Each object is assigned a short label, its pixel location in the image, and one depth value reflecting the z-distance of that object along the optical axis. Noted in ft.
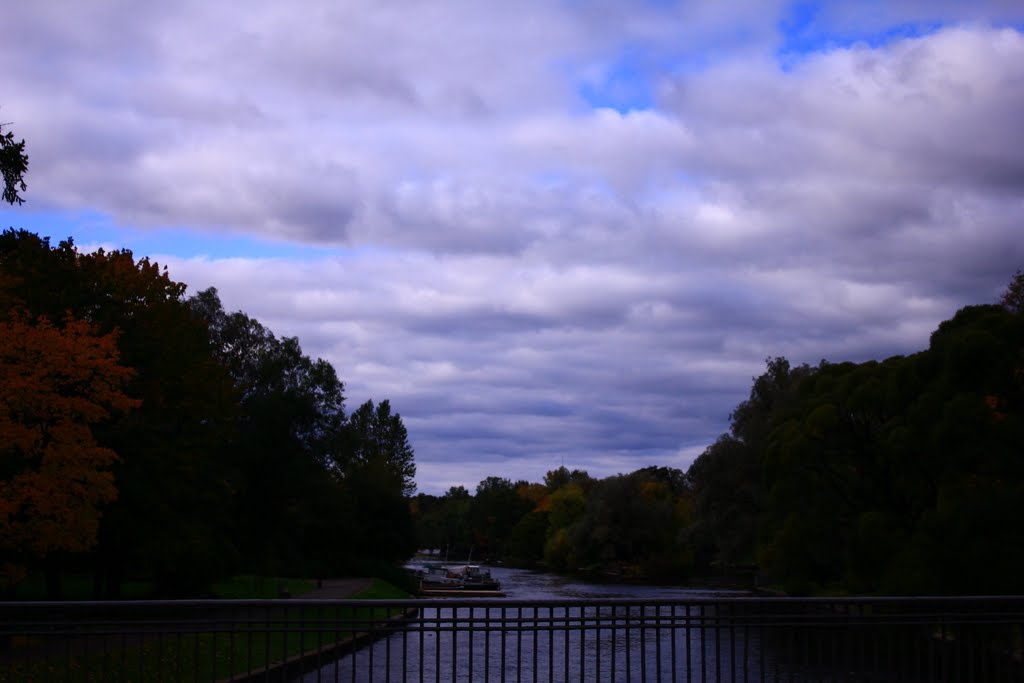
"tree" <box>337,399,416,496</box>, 326.85
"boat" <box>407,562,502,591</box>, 206.08
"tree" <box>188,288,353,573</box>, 163.12
